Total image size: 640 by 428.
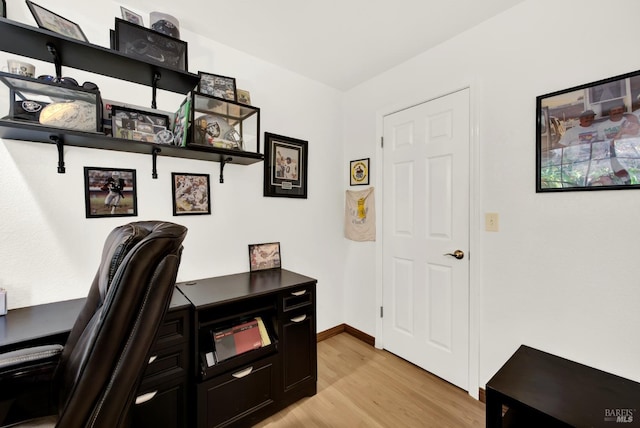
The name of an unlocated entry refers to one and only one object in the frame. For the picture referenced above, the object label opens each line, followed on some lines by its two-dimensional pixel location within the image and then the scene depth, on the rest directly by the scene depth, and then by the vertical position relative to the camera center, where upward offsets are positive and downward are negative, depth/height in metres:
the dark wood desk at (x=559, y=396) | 1.01 -0.78
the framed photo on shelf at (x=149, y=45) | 1.44 +0.92
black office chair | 0.60 -0.29
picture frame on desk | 2.14 -0.38
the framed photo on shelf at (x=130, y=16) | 1.51 +1.09
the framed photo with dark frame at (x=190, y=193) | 1.80 +0.11
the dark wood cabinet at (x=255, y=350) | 1.42 -0.84
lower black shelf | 1.19 +0.36
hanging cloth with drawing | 2.53 -0.07
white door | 1.92 -0.21
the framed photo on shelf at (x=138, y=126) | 1.48 +0.48
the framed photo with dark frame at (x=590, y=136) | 1.31 +0.37
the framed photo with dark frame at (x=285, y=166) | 2.27 +0.37
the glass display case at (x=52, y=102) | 1.19 +0.50
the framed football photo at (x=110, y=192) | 1.52 +0.11
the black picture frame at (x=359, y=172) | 2.59 +0.36
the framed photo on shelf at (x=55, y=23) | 1.20 +0.88
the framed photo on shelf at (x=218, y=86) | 1.81 +0.84
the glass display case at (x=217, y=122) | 1.59 +0.56
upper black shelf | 1.20 +0.78
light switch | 1.77 -0.10
